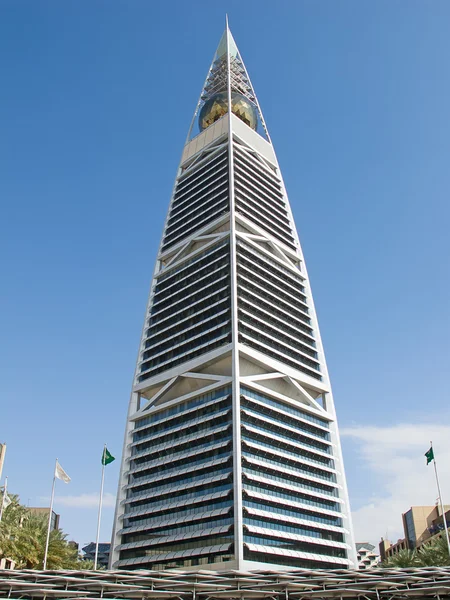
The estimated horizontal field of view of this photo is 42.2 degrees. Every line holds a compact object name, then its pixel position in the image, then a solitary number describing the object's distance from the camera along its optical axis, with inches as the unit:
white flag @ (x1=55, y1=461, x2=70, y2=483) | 2203.5
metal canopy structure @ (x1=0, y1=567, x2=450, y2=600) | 1253.7
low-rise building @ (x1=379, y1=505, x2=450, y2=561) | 4741.6
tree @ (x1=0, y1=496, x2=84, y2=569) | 1984.5
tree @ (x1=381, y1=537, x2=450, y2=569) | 2253.9
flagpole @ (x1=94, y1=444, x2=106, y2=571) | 2477.0
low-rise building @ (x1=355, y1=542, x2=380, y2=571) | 6986.7
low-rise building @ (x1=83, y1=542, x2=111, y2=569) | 7061.5
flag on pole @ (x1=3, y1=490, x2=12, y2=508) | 1878.9
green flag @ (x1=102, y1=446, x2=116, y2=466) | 2469.2
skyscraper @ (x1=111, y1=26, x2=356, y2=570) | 3120.1
